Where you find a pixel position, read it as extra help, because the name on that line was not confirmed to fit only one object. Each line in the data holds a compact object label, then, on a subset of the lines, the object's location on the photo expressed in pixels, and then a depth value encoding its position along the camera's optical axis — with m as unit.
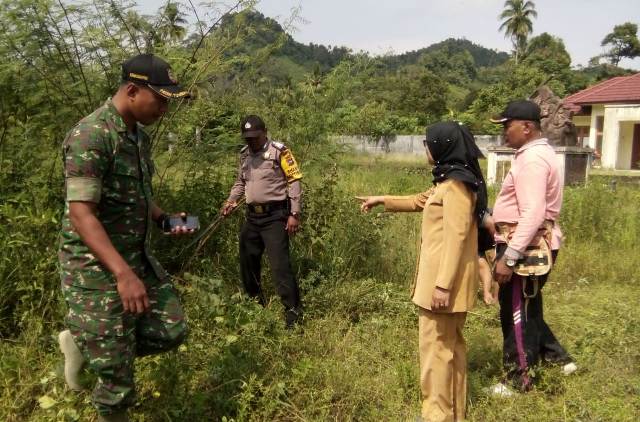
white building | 22.11
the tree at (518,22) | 56.47
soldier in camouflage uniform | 2.30
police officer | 4.38
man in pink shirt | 3.27
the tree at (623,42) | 49.09
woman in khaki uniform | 2.82
